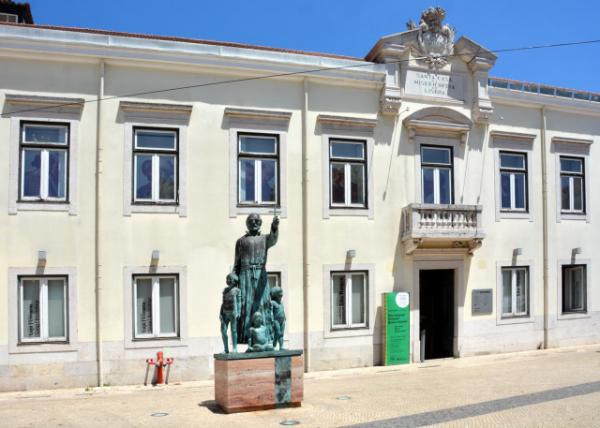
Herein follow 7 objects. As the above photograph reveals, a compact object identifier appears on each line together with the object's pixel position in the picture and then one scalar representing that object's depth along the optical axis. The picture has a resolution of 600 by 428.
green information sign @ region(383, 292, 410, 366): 17.78
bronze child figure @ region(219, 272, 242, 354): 11.97
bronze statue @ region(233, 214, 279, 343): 12.19
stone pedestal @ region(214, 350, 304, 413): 11.50
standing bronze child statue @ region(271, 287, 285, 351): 12.22
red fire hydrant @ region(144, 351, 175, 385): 15.59
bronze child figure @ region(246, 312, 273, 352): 11.90
